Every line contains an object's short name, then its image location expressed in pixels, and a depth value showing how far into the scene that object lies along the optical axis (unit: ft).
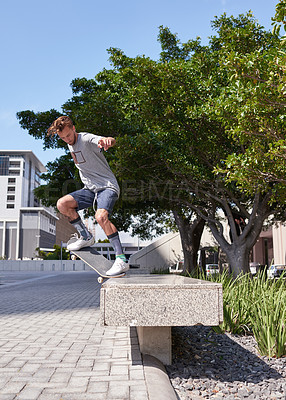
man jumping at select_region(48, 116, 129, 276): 16.19
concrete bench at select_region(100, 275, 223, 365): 10.98
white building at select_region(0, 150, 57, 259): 359.46
